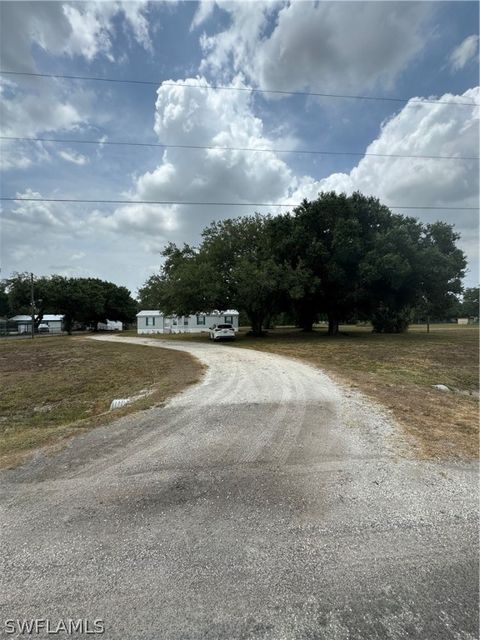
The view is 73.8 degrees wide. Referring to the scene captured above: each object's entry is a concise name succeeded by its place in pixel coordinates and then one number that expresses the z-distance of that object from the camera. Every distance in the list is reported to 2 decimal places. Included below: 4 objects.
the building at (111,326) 62.54
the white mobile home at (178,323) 42.94
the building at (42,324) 53.14
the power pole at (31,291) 36.08
